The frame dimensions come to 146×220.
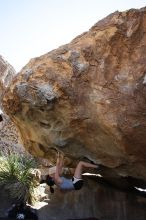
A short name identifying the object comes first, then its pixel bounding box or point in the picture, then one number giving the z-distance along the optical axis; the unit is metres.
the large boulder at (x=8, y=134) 9.57
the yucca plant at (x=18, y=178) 6.22
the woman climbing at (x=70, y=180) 4.95
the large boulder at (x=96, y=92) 4.10
